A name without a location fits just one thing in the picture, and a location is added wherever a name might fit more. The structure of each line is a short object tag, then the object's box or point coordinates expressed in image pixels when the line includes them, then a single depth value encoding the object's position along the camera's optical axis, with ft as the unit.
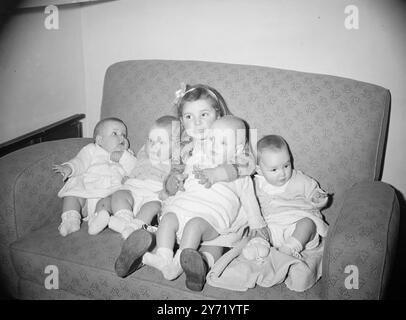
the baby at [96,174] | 5.71
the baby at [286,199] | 5.16
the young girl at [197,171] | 4.48
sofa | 4.16
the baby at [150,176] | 5.71
